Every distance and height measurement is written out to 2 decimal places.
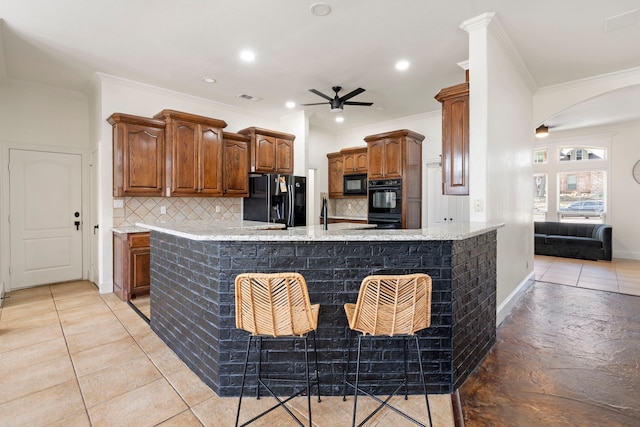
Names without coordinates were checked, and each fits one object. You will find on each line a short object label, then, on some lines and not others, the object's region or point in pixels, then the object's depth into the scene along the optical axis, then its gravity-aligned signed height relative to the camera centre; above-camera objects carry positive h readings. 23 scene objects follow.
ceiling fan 4.39 +1.52
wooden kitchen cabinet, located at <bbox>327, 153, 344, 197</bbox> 7.19 +0.82
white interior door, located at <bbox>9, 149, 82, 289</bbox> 4.41 -0.08
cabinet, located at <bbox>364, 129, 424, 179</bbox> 5.74 +1.06
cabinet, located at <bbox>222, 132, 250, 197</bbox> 5.14 +0.75
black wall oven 5.77 +0.13
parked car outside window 7.30 +0.00
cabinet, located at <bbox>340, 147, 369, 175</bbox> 6.64 +1.05
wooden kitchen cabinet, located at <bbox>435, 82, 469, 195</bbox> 3.13 +0.70
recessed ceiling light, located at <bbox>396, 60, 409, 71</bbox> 3.89 +1.77
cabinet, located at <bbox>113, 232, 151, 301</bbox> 3.98 -0.66
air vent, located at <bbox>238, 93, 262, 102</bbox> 5.06 +1.79
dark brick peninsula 2.00 -0.44
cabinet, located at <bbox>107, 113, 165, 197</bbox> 4.14 +0.73
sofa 6.49 -0.64
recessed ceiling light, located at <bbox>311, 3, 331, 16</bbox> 2.76 +1.74
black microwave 6.71 +0.54
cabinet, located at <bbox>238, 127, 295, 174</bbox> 5.45 +1.04
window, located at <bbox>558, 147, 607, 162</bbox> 7.20 +1.27
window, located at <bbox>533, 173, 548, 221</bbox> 7.99 +0.31
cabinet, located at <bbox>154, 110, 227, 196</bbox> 4.46 +0.82
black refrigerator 5.21 +0.17
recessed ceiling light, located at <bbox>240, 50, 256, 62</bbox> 3.64 +1.77
